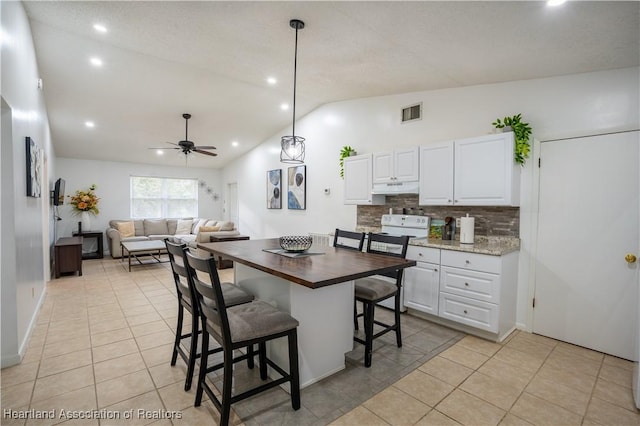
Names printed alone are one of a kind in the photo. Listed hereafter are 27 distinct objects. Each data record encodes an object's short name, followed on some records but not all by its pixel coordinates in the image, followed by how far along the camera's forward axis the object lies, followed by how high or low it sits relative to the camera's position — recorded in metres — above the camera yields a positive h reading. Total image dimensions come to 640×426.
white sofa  6.80 -0.66
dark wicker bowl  2.51 -0.32
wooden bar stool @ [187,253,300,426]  1.60 -0.72
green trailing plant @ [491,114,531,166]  2.97 +0.68
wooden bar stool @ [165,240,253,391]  1.97 -0.70
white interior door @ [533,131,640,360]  2.56 -0.33
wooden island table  1.95 -0.67
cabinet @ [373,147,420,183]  3.68 +0.50
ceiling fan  5.11 +0.98
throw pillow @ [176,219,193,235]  8.23 -0.65
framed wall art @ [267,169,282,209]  6.52 +0.34
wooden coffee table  5.68 -0.85
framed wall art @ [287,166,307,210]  5.81 +0.33
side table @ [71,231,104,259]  6.86 -0.82
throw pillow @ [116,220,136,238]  7.20 -0.62
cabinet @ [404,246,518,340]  2.81 -0.83
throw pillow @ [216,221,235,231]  7.07 -0.53
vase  6.89 -0.42
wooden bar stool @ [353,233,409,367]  2.37 -0.72
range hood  3.67 +0.22
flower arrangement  6.89 +0.02
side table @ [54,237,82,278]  5.07 -0.93
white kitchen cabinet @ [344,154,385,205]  4.19 +0.34
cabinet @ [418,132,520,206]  2.95 +0.35
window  8.24 +0.18
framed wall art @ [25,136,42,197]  2.81 +0.33
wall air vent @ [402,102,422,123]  3.98 +1.25
